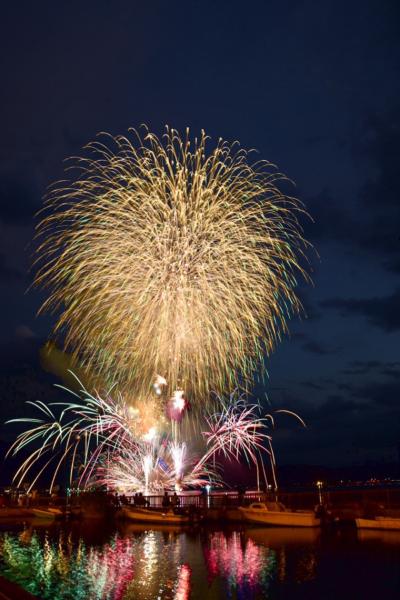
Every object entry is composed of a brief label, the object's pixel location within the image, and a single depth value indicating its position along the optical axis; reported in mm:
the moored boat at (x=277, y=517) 34500
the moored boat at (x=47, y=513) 44406
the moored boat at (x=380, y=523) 31922
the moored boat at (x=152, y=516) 37438
